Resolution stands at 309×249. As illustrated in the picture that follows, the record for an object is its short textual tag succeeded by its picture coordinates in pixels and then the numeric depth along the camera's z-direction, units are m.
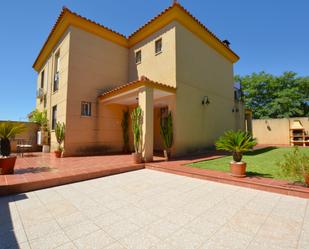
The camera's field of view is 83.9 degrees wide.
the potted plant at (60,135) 9.55
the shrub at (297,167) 4.09
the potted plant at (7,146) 5.33
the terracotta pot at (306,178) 4.06
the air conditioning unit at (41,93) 14.36
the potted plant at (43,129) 11.58
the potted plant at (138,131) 7.95
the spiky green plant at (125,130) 11.73
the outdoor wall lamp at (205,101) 11.50
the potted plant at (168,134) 8.79
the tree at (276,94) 24.83
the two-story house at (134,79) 9.54
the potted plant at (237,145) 5.13
